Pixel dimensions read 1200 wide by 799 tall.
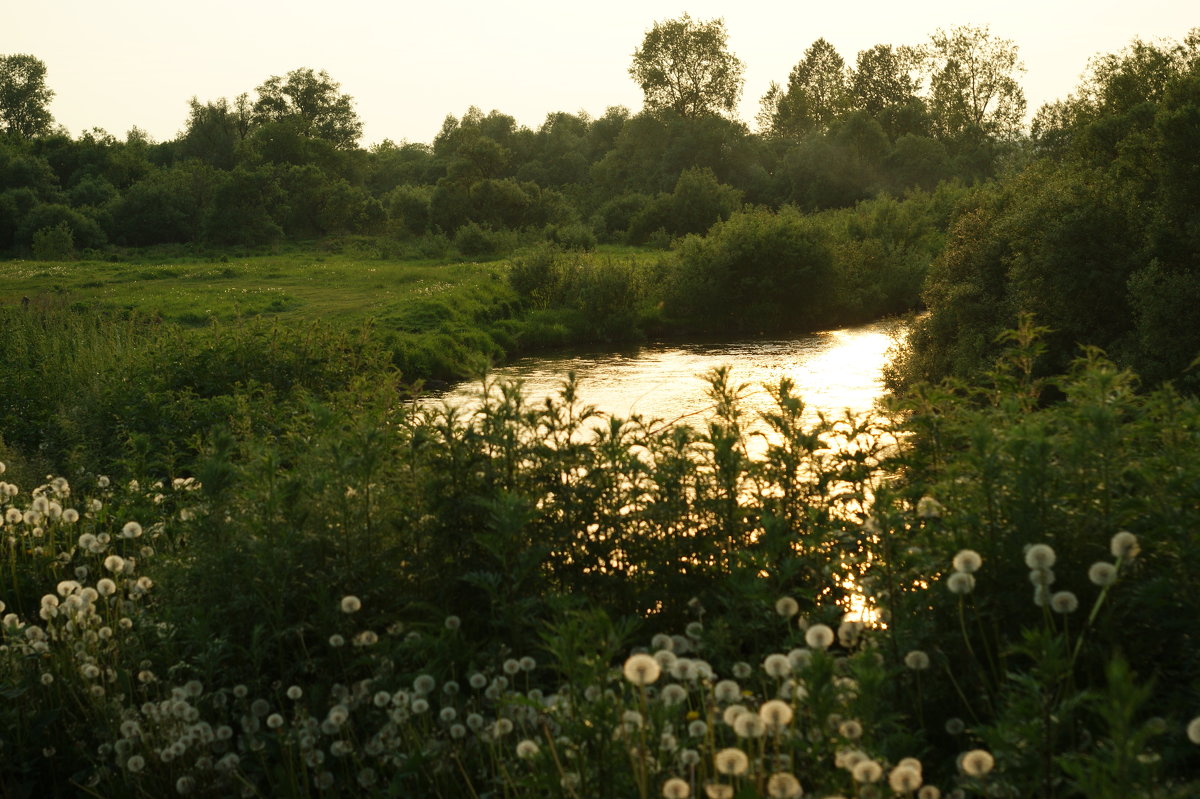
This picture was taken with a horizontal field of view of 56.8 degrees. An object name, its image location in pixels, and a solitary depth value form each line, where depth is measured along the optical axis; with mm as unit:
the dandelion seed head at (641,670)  2785
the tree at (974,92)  76125
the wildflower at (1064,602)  3094
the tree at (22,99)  84562
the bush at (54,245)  46406
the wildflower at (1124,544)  3195
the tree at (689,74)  79188
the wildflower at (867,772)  2584
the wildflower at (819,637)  3096
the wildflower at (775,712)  2705
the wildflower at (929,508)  3893
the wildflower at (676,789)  2682
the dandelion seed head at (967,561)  3270
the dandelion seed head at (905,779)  2549
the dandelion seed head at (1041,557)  3123
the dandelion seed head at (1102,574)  2945
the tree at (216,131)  80312
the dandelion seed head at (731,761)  2564
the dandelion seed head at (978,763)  2549
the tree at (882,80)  83250
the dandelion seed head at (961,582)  3256
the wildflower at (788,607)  3765
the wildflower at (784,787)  2521
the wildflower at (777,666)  3107
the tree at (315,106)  87188
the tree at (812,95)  86250
